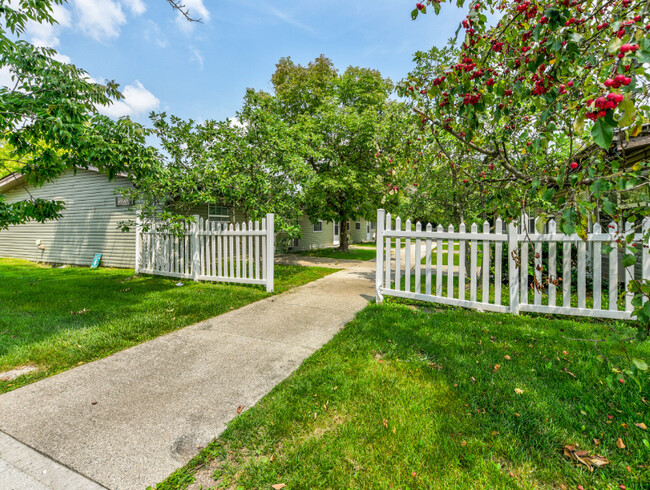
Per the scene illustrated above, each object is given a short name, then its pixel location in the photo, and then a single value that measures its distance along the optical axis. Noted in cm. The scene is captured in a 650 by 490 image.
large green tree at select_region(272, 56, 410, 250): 1281
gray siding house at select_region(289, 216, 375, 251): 1858
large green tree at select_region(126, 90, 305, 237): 677
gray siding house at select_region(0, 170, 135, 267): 981
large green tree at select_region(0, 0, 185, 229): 392
